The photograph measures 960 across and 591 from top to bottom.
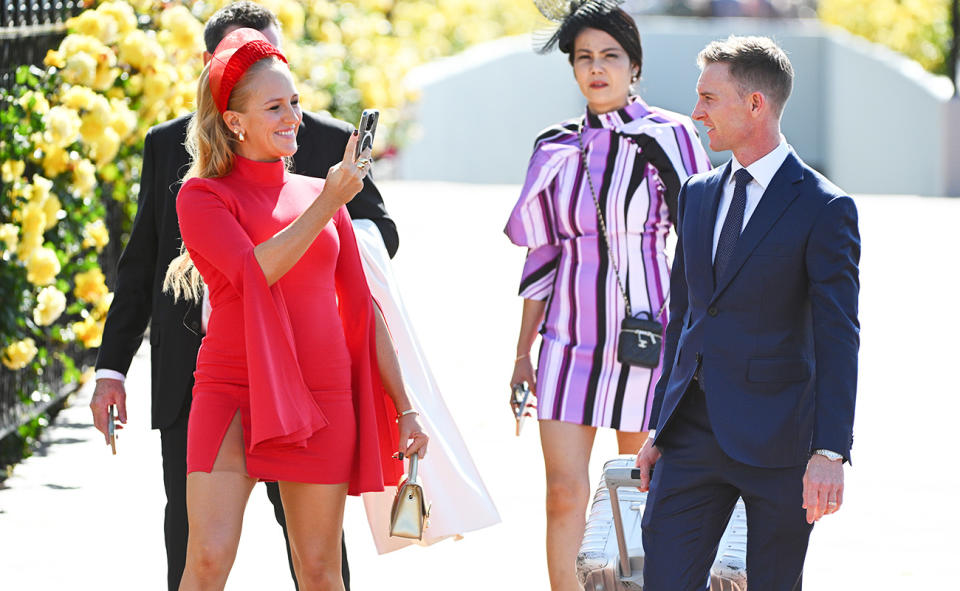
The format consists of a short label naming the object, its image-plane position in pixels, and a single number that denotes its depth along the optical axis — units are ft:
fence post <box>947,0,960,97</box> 159.33
